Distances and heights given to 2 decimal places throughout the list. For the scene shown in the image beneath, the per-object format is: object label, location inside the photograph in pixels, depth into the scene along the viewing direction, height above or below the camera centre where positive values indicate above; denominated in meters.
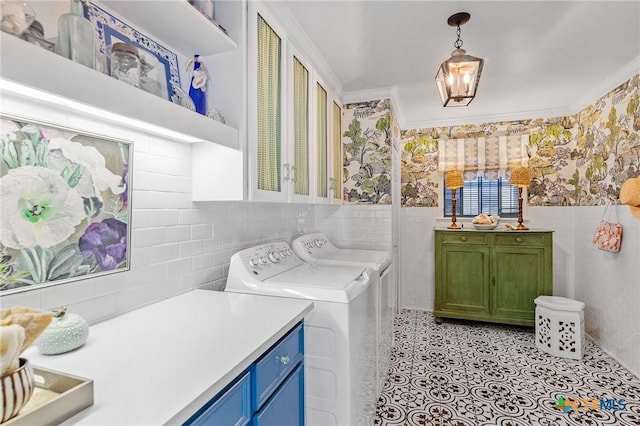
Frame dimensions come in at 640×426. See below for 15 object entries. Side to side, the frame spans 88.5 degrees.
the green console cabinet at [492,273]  3.25 -0.65
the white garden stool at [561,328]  2.75 -1.01
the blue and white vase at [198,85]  1.45 +0.56
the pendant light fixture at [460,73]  1.76 +0.75
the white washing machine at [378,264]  2.19 -0.37
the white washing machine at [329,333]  1.43 -0.55
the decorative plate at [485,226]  3.50 -0.17
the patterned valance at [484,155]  3.77 +0.66
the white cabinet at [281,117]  1.56 +0.55
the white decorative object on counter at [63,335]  0.89 -0.34
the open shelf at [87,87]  0.70 +0.32
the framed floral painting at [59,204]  0.92 +0.02
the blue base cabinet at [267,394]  0.81 -0.53
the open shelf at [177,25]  1.16 +0.73
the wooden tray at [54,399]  0.56 -0.35
